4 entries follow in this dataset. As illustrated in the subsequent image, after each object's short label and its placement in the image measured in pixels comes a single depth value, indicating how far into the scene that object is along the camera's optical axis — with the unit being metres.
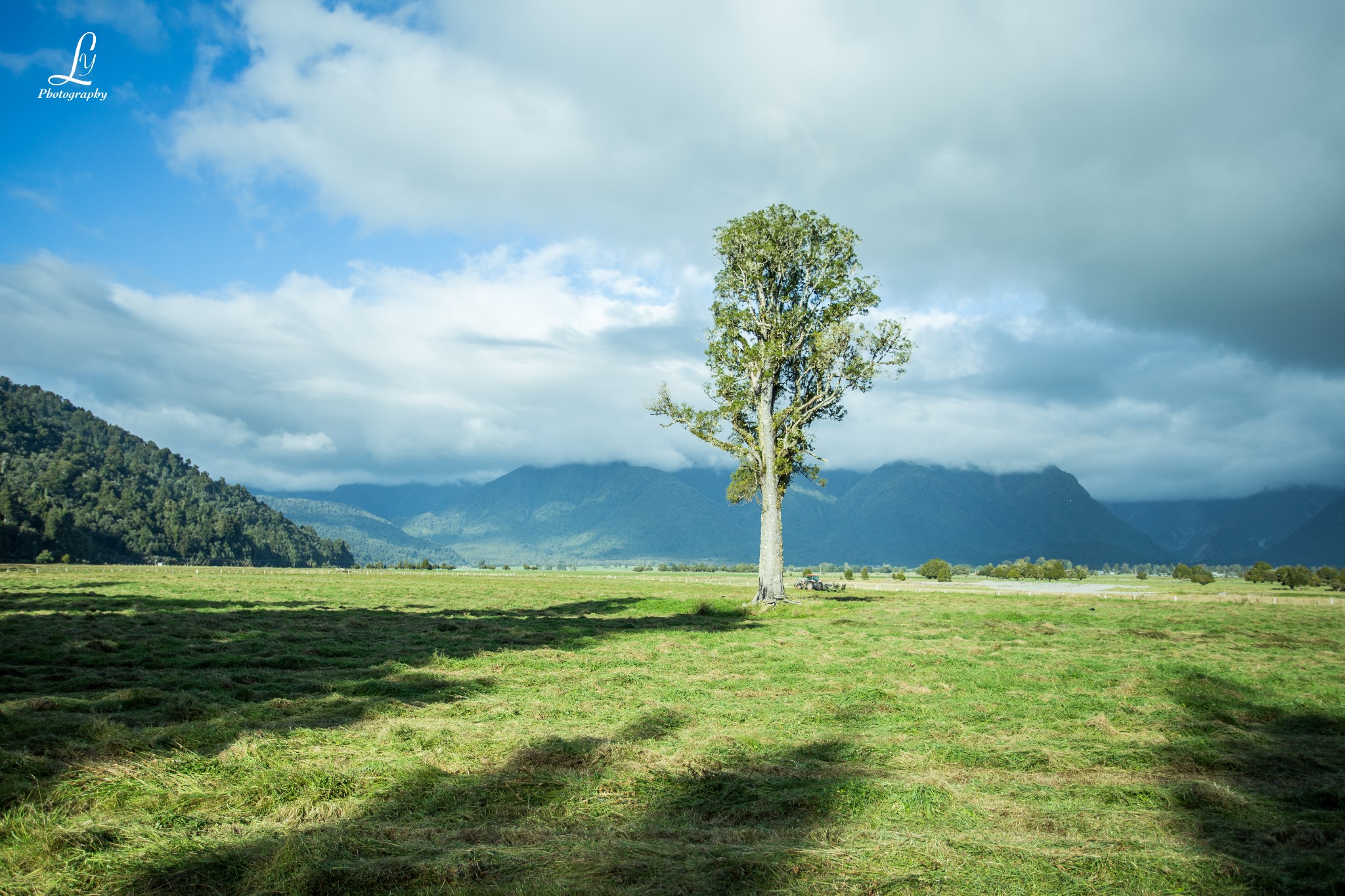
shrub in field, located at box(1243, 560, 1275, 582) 92.13
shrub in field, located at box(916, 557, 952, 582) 101.69
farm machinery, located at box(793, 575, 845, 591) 60.47
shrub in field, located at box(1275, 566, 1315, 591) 79.38
